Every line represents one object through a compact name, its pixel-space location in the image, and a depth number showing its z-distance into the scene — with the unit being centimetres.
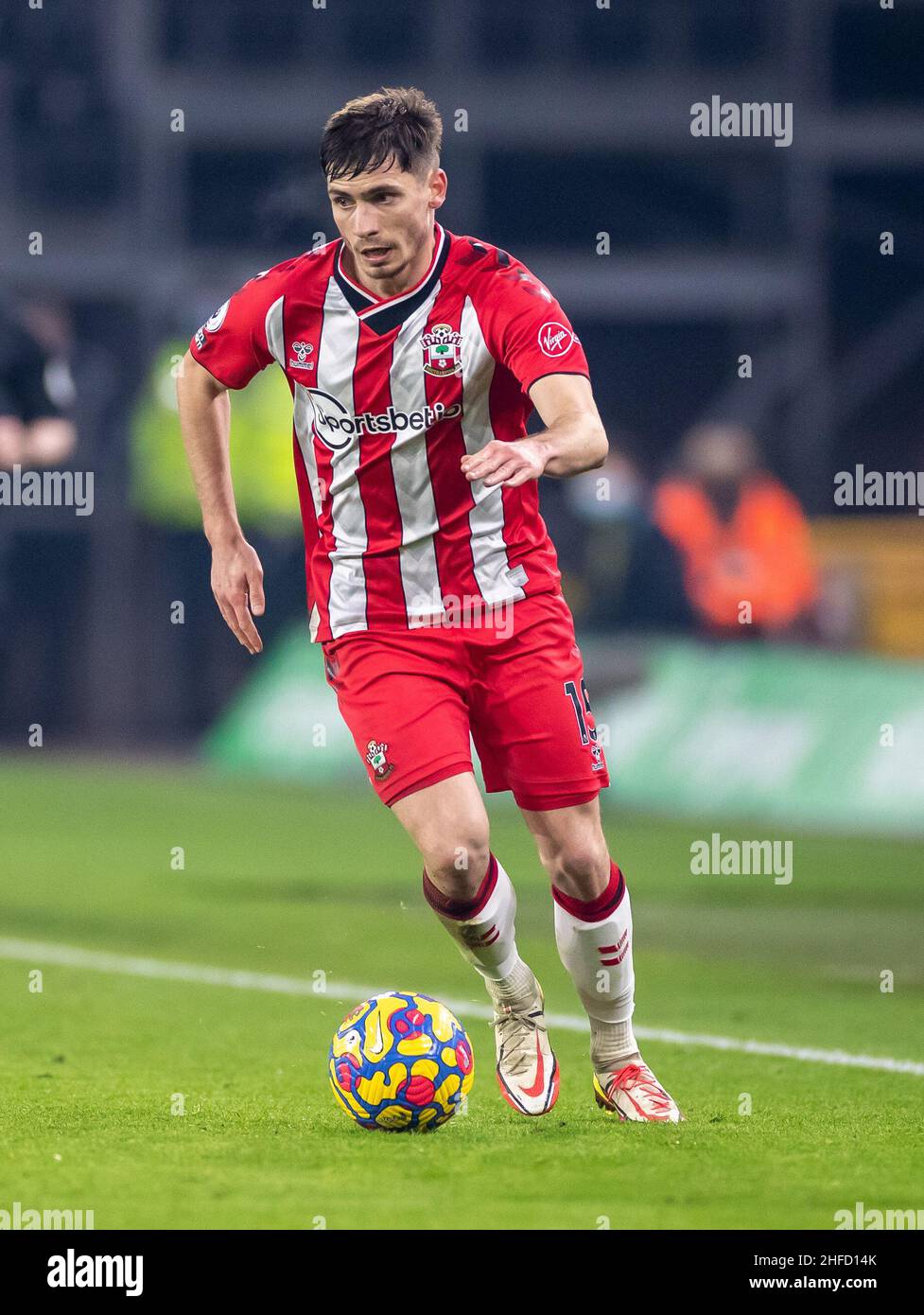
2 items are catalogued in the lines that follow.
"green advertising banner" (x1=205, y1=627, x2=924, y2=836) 1430
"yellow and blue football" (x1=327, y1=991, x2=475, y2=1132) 564
